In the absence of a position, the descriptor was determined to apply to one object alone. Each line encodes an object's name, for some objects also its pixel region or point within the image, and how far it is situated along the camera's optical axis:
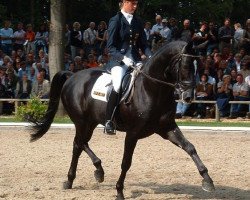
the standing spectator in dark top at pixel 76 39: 24.06
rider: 8.73
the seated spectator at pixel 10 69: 22.84
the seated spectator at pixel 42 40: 25.11
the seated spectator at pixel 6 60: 23.83
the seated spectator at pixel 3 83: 22.85
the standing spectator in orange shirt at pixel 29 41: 24.89
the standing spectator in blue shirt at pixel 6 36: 25.06
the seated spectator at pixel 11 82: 22.84
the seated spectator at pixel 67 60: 23.36
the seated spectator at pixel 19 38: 25.09
